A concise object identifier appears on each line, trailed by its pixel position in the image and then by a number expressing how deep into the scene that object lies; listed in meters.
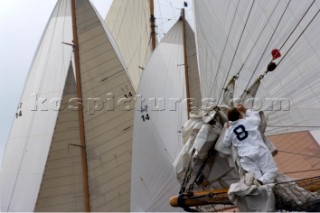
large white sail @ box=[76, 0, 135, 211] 31.58
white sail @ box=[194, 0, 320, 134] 16.66
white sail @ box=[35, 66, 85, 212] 31.25
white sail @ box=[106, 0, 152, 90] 41.84
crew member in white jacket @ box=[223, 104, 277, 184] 14.88
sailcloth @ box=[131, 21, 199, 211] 27.16
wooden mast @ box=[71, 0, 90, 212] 31.31
